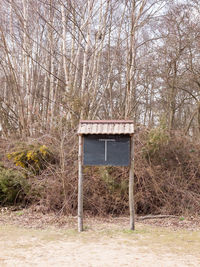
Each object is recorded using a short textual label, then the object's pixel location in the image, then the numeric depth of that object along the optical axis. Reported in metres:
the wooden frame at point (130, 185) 7.23
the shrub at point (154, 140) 9.23
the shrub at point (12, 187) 9.11
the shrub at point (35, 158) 9.73
